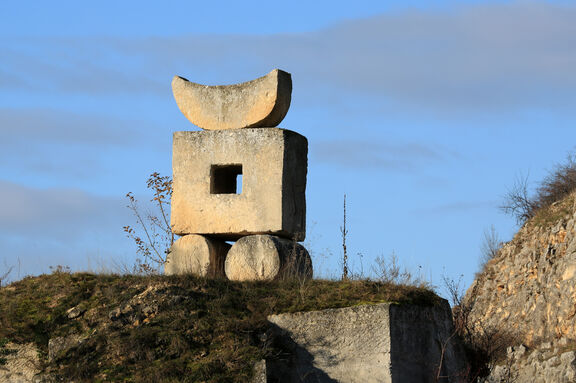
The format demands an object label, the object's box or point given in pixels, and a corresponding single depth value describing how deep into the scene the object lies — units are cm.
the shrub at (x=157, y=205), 1483
